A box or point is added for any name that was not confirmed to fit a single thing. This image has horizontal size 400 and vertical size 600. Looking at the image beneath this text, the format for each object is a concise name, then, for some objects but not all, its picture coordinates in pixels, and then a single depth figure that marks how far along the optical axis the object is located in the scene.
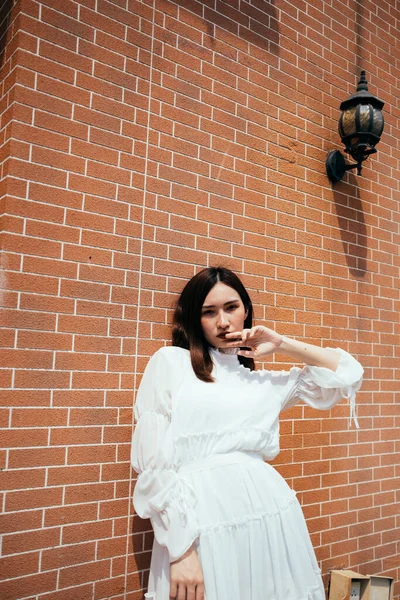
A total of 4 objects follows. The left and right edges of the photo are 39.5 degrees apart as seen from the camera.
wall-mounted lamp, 3.67
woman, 2.08
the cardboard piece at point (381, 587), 3.60
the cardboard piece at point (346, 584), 3.32
